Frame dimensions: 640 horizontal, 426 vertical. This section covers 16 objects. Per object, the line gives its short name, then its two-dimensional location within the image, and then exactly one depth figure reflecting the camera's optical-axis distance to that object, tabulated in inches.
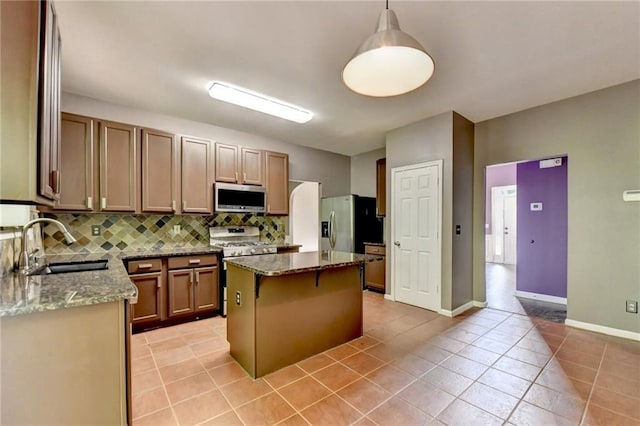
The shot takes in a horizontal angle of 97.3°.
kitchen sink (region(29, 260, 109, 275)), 78.7
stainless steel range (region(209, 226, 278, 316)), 144.4
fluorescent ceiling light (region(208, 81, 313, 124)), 117.6
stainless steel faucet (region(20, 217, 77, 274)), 71.6
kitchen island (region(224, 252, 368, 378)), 88.3
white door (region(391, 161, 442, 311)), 151.6
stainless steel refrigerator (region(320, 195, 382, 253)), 202.1
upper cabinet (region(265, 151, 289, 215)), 174.9
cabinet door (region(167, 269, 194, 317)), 130.1
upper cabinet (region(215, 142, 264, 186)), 156.6
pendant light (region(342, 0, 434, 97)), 59.9
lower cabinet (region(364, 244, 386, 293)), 190.7
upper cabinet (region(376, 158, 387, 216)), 195.0
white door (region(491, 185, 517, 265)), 299.3
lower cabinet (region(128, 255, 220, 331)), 123.2
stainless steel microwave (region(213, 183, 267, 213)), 153.3
